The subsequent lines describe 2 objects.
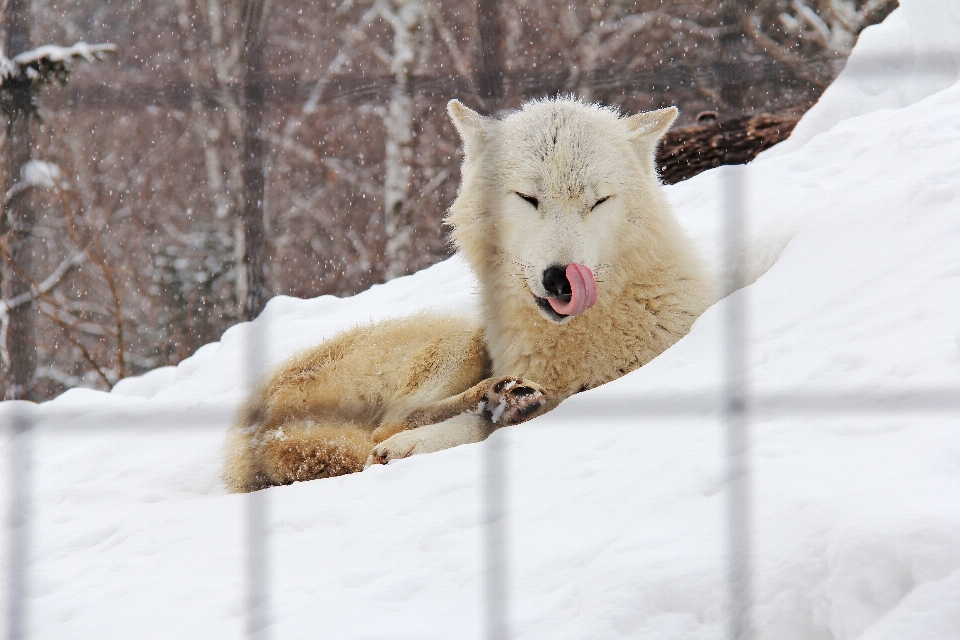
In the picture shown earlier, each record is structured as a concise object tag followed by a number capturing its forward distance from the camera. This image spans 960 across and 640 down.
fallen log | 13.01
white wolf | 6.47
